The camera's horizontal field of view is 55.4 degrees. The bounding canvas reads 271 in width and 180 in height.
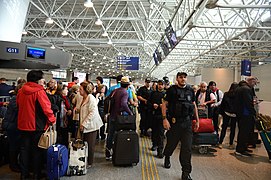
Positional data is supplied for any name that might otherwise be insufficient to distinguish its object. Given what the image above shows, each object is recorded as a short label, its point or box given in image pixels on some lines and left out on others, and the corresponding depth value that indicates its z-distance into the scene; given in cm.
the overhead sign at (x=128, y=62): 1704
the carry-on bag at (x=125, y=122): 448
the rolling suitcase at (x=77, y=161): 390
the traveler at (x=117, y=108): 461
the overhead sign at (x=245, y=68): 1263
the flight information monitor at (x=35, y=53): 332
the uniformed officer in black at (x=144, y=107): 700
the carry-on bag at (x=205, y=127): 552
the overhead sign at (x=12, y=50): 311
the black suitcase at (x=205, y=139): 539
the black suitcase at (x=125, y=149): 430
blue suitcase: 348
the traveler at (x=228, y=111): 615
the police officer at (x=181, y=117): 384
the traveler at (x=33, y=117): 348
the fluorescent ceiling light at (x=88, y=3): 800
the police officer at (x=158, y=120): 509
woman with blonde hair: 416
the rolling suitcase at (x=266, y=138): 487
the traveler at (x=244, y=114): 524
